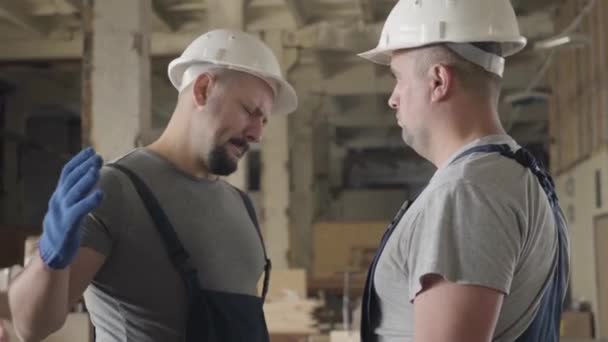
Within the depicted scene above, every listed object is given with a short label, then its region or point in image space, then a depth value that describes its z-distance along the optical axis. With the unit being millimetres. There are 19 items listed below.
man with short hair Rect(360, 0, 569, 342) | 1723
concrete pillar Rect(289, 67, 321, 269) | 14625
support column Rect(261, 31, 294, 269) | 10945
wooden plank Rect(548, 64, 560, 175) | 11891
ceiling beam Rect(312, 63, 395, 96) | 12594
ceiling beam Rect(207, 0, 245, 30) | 7762
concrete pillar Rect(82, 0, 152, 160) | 5816
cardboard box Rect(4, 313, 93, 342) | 4730
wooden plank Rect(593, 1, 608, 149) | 8758
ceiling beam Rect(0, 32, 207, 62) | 11125
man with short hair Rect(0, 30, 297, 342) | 2215
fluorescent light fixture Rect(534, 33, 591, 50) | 7035
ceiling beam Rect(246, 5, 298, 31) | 10102
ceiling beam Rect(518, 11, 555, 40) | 10203
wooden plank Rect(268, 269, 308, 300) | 8407
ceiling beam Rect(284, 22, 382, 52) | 9609
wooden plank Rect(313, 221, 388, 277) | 12031
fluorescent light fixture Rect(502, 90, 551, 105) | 9477
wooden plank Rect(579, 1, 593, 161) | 9477
